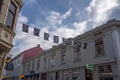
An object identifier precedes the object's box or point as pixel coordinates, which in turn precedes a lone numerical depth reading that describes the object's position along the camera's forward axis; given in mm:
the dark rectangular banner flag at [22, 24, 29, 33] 15051
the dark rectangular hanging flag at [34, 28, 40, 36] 15984
